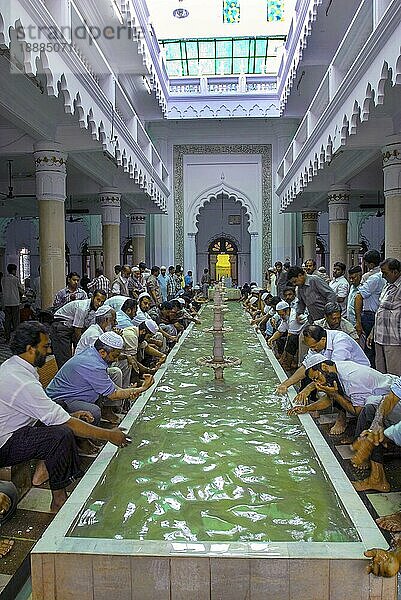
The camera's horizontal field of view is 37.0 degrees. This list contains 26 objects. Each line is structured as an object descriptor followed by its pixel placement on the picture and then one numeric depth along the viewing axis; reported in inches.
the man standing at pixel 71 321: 253.4
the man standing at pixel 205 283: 837.8
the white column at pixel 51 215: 321.1
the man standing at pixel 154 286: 429.1
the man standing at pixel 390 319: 211.5
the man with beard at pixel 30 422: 130.3
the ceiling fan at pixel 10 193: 441.7
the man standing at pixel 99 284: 378.9
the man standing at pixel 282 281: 357.4
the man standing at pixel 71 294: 287.0
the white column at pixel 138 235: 676.7
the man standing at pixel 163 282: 536.2
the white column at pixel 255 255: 795.4
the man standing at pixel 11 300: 446.3
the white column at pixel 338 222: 511.8
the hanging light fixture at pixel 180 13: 709.3
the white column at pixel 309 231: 682.8
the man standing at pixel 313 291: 260.5
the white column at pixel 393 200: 303.4
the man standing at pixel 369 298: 255.9
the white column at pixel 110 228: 512.1
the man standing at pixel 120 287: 365.4
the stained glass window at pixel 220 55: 757.3
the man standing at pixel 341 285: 329.1
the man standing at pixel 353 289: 269.0
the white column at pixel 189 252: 800.3
